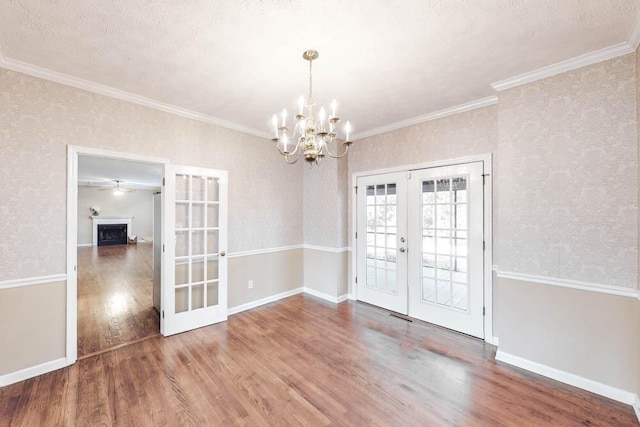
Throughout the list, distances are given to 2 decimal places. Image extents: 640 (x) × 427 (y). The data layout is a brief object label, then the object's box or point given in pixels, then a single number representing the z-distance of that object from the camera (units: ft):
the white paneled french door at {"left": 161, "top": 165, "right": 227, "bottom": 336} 10.61
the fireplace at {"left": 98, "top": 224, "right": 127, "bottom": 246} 36.55
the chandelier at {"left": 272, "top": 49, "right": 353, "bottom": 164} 6.31
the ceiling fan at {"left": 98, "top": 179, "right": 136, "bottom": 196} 35.43
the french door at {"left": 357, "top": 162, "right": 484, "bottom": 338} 10.55
